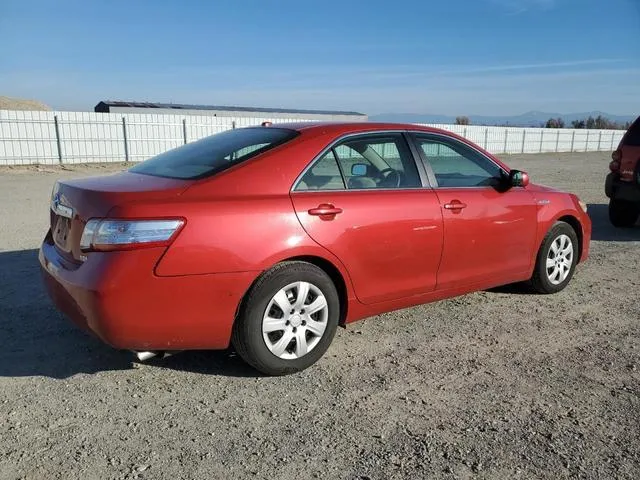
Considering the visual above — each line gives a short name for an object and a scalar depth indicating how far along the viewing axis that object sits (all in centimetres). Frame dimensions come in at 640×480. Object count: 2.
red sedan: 301
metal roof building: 3288
